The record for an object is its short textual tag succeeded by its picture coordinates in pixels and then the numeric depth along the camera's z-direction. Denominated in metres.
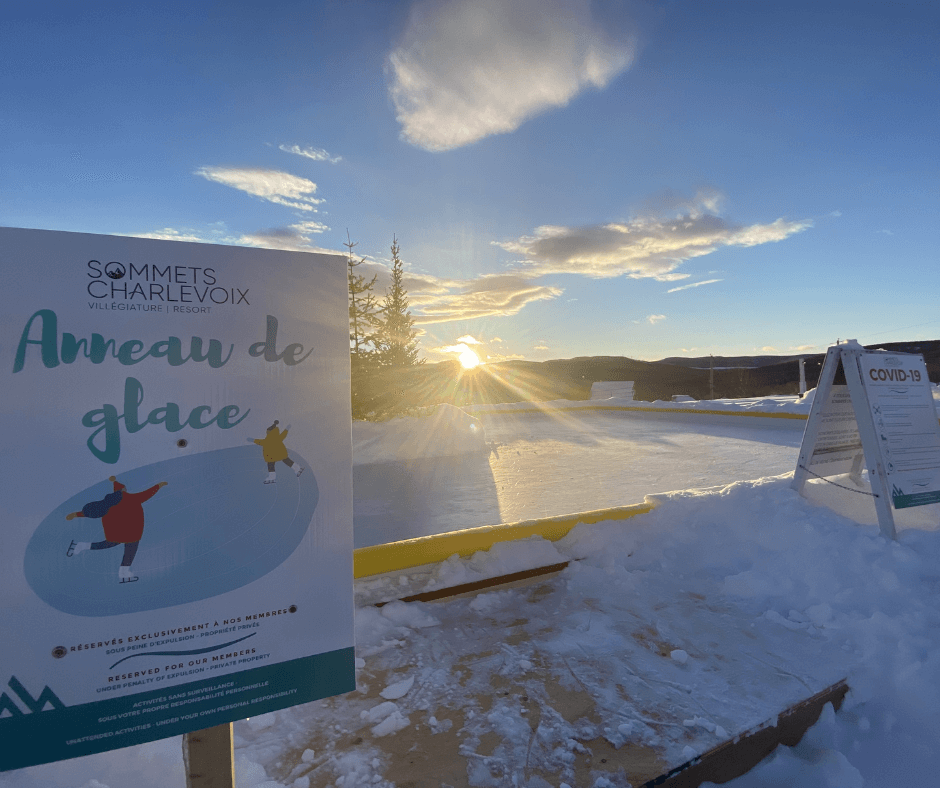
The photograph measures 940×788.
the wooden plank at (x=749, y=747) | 1.68
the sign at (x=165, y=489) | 1.16
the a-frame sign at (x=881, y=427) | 3.56
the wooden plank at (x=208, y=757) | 1.35
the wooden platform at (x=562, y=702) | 1.70
